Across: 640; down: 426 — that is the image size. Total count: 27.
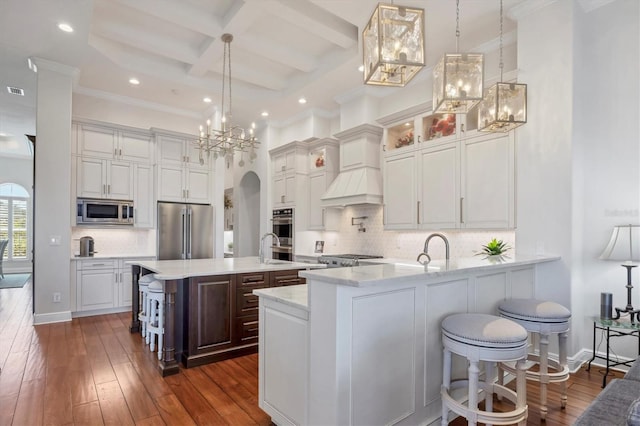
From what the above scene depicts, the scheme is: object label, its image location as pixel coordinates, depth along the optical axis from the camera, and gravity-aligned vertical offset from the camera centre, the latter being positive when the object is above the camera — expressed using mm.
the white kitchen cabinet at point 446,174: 3715 +487
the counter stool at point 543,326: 2365 -804
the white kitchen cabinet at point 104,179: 5402 +548
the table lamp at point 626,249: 2932 -316
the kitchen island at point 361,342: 1729 -746
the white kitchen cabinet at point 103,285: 5078 -1154
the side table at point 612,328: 2768 -1051
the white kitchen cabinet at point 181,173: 6027 +729
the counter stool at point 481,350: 1778 -744
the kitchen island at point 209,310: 3141 -991
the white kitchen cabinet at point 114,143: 5441 +1175
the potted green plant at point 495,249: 3553 -381
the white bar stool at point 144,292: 3531 -852
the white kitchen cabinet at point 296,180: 6367 +630
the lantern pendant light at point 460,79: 2270 +920
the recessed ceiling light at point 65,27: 3850 +2146
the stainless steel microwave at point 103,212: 5371 -10
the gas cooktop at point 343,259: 4884 -712
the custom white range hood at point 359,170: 5094 +683
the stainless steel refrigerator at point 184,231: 5824 -346
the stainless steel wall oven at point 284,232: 6500 -388
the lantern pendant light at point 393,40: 1832 +970
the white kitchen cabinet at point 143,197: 5867 +260
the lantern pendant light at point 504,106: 2914 +949
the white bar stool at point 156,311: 3258 -1009
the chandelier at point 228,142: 3957 +884
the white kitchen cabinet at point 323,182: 6007 +549
